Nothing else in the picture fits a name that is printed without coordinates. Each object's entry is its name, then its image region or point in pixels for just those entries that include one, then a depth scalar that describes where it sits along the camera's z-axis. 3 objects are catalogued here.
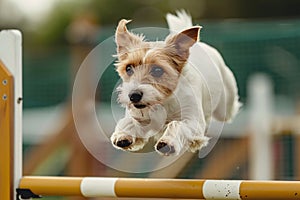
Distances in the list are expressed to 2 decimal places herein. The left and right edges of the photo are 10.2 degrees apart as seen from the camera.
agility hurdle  3.96
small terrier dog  3.92
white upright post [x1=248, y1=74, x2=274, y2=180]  10.48
